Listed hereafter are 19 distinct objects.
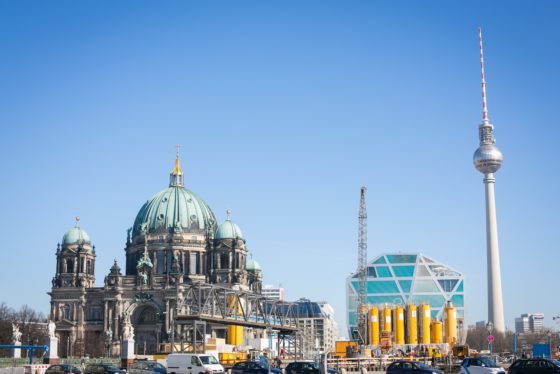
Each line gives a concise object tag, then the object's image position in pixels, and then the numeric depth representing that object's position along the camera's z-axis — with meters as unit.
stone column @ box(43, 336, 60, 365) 83.26
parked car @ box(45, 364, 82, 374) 62.74
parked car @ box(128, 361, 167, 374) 63.12
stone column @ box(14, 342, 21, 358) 103.31
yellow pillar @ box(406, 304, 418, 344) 198.00
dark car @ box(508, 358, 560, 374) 62.00
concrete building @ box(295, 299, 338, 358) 161.75
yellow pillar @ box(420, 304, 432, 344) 193.81
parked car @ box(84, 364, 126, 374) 61.31
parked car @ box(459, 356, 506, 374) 63.38
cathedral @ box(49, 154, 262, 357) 172.62
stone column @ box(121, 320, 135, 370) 88.84
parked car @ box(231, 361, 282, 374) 65.88
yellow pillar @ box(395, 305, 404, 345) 198.25
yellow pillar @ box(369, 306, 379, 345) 190.69
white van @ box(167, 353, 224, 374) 67.81
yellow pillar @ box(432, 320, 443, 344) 192.50
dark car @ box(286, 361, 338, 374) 64.51
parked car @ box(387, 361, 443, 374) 63.50
